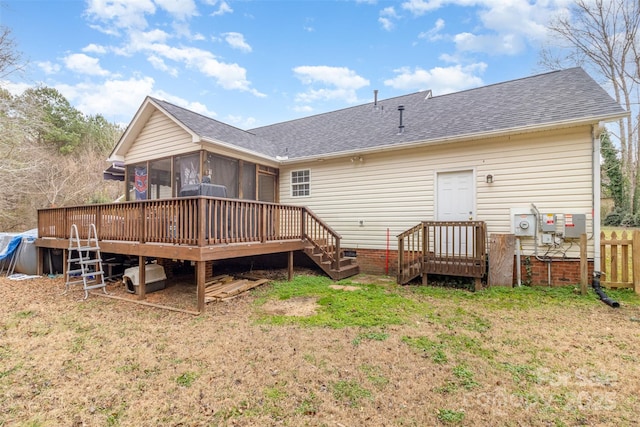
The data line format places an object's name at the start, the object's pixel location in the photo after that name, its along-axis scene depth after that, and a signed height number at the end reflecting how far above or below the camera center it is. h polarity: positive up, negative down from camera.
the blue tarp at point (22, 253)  8.48 -1.16
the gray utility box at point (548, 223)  6.08 -0.26
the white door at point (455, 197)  7.11 +0.35
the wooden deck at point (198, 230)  5.12 -0.38
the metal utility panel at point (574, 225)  5.88 -0.30
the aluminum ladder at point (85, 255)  6.24 -1.05
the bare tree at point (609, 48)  13.26 +7.75
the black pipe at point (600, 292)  4.92 -1.52
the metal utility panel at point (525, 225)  6.24 -0.31
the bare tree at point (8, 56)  11.27 +6.06
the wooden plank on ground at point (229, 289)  5.71 -1.62
